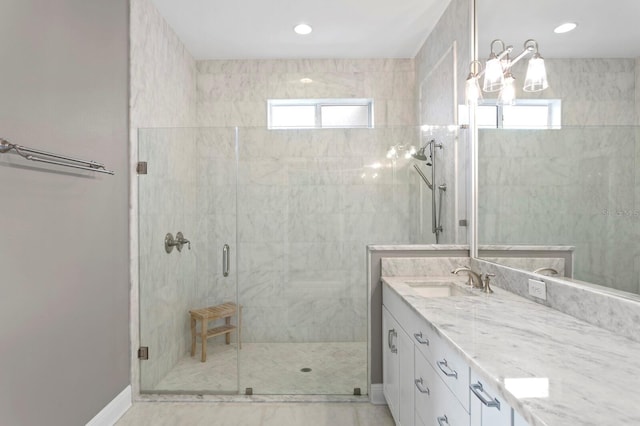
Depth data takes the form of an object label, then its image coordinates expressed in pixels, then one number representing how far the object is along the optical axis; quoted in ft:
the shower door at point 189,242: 8.43
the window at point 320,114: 12.68
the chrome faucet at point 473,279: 6.48
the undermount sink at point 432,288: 7.16
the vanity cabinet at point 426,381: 3.24
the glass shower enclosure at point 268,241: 8.40
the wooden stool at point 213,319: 8.62
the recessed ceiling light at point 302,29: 9.94
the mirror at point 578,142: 4.02
